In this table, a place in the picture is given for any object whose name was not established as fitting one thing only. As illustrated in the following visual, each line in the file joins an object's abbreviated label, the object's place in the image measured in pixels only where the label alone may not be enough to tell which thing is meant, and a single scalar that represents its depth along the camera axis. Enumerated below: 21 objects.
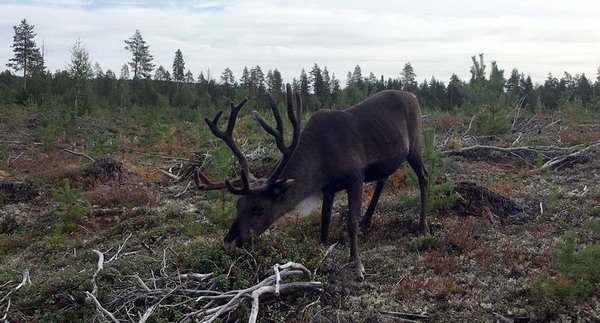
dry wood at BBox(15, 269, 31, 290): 4.77
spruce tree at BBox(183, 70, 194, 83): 43.94
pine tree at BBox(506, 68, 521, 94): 42.78
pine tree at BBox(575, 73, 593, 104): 39.65
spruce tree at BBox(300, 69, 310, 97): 46.14
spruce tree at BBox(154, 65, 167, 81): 44.00
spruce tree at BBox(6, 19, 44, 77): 50.78
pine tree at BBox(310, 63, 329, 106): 46.71
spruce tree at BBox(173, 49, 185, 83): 46.06
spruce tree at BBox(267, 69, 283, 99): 40.84
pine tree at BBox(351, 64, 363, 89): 46.09
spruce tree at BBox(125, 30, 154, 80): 55.31
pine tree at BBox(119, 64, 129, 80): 54.66
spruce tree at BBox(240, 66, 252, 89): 51.66
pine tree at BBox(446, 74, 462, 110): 38.78
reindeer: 5.14
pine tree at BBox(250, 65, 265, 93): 47.53
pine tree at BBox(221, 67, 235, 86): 42.36
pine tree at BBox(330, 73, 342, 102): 46.56
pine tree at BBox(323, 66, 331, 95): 49.51
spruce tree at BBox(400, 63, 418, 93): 42.24
